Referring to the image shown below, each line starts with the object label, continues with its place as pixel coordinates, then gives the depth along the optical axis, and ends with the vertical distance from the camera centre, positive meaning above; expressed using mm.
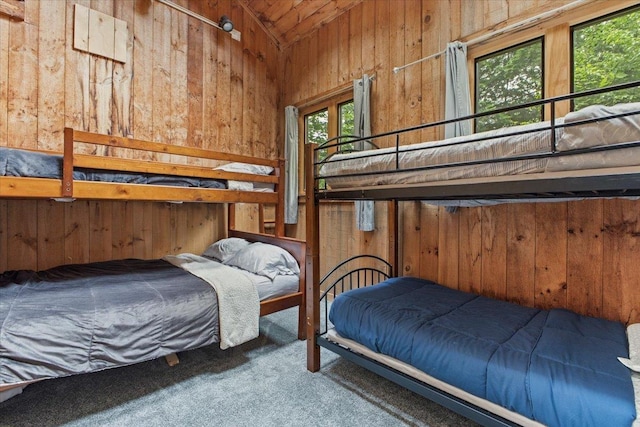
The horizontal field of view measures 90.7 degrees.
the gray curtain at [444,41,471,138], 2289 +920
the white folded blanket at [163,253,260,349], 1967 -595
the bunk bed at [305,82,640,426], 1039 -559
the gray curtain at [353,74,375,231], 2902 +849
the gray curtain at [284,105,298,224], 3834 +588
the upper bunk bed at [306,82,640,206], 997 +208
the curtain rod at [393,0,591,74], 1925 +1276
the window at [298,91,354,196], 3439 +1087
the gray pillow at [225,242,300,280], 2457 -380
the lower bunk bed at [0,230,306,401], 1447 -526
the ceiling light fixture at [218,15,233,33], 3418 +2055
